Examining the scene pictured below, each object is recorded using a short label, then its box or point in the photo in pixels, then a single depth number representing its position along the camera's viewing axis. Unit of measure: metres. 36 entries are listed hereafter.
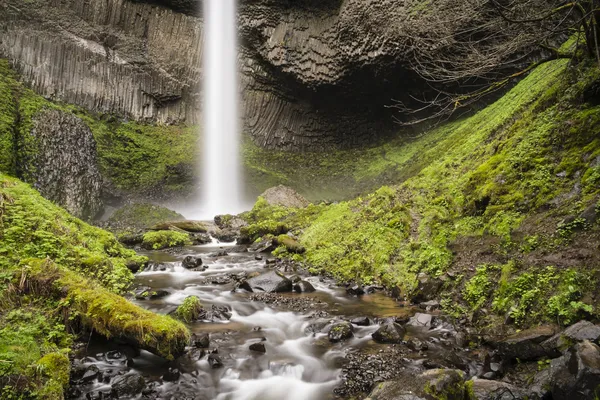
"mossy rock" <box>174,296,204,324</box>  5.73
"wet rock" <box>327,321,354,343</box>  5.18
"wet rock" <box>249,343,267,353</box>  4.96
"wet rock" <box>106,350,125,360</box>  4.36
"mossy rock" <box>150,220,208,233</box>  15.03
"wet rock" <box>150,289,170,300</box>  6.79
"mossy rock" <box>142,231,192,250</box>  12.36
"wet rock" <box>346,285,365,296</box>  7.11
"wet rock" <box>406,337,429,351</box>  4.69
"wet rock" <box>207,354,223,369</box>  4.48
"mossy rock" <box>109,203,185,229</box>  17.61
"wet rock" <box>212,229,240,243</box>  14.26
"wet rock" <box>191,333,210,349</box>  4.88
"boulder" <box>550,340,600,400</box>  2.84
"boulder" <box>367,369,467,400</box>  3.28
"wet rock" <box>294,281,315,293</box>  7.38
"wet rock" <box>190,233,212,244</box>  13.65
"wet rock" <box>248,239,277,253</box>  11.42
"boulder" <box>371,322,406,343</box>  4.96
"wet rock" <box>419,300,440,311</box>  5.84
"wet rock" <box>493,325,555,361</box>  3.79
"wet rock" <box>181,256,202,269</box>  9.36
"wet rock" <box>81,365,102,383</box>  3.92
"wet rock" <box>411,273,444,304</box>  6.19
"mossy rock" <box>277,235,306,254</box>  10.43
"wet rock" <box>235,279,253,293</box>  7.41
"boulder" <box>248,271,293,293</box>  7.33
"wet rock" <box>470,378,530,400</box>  3.25
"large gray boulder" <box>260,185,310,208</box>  19.16
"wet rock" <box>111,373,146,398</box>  3.78
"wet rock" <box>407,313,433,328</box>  5.34
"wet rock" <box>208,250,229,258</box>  10.92
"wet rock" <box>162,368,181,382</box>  4.11
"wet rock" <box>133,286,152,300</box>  6.71
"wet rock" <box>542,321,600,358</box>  3.39
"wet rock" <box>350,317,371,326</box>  5.61
